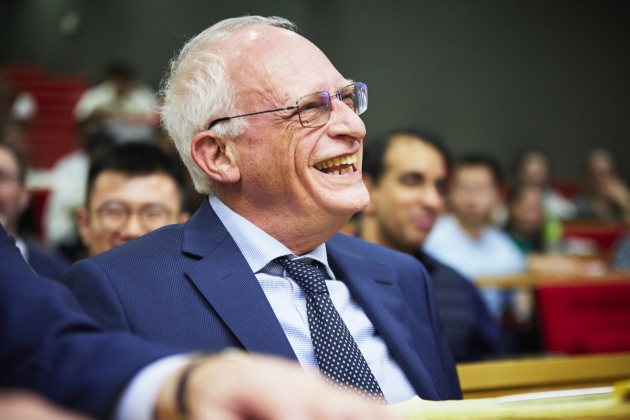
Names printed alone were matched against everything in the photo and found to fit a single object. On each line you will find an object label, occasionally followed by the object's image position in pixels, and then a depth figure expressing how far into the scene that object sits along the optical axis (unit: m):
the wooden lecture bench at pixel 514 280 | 3.27
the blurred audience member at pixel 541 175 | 6.11
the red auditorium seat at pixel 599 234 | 5.18
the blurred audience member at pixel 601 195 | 6.10
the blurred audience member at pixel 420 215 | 2.32
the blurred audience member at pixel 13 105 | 6.19
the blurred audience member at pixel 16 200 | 2.37
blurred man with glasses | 1.99
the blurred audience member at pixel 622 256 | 3.87
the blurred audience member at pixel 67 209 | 3.77
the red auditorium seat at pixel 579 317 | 2.39
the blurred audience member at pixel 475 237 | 3.66
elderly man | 1.20
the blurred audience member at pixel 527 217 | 4.71
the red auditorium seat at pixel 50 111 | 7.62
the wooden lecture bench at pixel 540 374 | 1.62
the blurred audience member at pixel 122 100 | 5.77
